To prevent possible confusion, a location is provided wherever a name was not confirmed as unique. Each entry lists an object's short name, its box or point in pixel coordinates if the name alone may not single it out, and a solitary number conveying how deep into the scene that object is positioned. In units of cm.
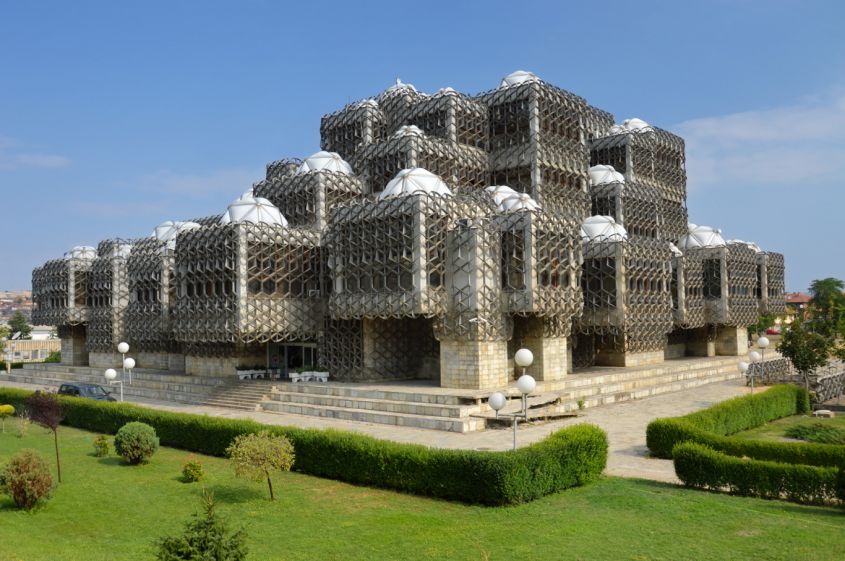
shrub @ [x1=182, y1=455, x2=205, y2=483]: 1839
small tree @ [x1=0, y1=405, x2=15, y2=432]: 3062
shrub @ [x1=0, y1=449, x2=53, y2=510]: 1543
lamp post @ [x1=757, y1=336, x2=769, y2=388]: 3233
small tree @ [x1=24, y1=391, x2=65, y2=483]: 1939
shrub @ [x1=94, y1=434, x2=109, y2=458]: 2250
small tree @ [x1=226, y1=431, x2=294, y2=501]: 1622
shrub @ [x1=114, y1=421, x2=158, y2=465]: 2073
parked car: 3312
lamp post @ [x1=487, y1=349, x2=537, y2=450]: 1791
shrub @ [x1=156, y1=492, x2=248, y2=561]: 831
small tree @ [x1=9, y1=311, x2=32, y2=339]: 12024
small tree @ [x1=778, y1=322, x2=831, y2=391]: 3356
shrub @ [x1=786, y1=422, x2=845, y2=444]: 2303
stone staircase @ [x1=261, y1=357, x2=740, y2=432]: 2603
